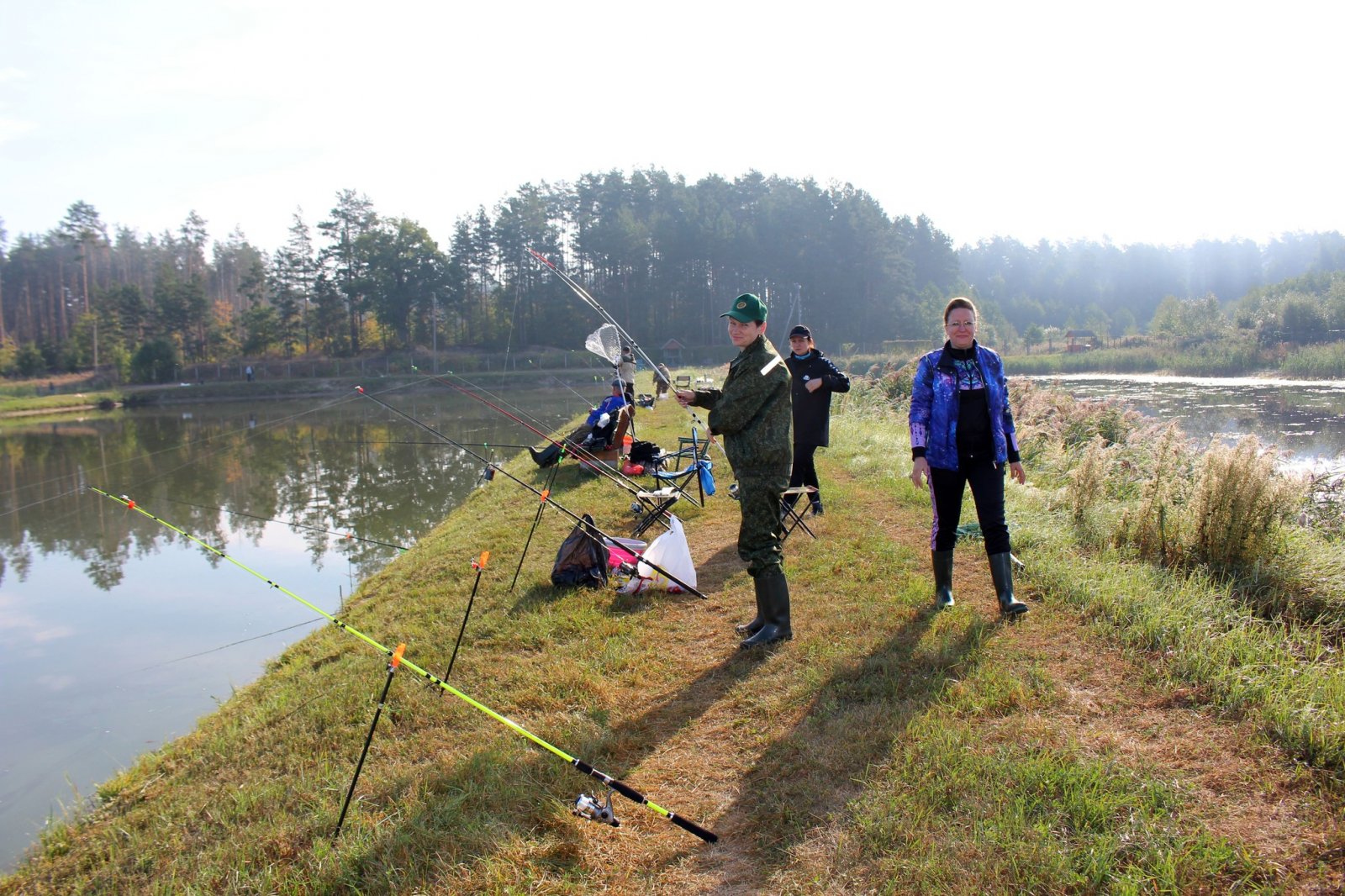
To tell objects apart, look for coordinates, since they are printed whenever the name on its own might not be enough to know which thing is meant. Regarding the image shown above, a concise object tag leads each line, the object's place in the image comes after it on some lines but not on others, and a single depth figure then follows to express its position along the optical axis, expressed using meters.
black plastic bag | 6.22
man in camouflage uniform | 4.29
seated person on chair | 11.66
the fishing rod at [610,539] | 5.41
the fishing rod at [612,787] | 2.72
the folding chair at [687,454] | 9.72
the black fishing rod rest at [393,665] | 3.08
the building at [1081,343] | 52.00
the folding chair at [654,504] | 7.38
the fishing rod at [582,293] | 7.14
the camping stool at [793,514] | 6.04
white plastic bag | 5.85
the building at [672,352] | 52.86
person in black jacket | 7.12
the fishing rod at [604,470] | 8.14
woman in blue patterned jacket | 4.48
